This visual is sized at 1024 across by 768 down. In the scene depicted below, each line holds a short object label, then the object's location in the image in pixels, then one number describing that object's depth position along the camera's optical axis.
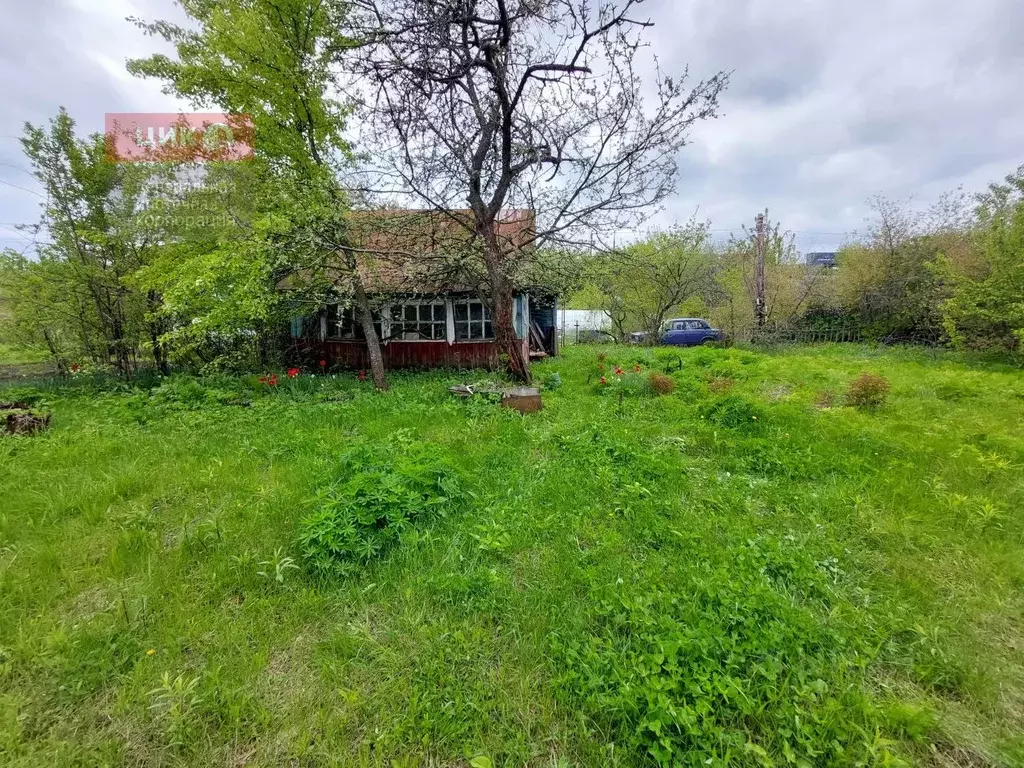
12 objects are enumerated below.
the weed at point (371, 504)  2.44
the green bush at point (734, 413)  4.85
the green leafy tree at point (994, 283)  8.52
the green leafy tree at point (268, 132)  6.04
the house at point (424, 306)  7.31
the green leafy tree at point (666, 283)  15.91
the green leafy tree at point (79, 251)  6.96
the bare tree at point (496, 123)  5.90
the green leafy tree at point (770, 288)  14.72
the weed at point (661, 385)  6.57
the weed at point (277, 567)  2.29
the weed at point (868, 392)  5.46
